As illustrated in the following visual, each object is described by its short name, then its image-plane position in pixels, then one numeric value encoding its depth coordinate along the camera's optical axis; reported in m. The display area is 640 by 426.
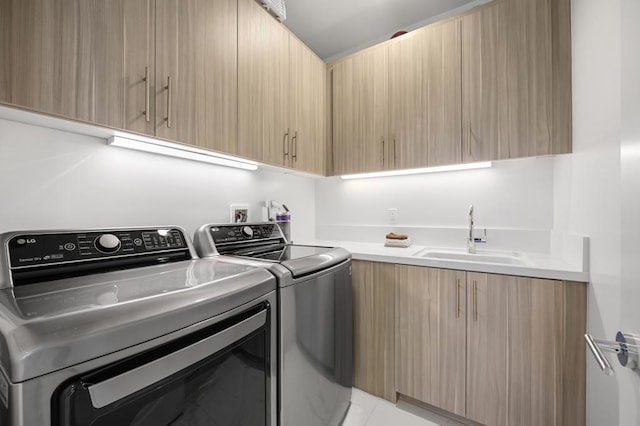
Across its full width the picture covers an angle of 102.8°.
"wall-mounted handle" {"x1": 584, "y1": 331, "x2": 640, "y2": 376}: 0.57
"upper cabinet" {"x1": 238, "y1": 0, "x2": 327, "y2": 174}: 1.47
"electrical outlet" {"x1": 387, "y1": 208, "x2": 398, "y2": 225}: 2.16
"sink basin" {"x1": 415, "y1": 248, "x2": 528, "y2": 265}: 1.64
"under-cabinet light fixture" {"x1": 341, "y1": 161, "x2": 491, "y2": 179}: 1.79
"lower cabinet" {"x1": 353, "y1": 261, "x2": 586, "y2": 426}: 1.19
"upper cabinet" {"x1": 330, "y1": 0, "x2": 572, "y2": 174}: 1.43
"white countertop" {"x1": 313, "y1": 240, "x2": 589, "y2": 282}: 1.18
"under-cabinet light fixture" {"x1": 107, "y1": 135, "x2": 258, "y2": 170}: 1.15
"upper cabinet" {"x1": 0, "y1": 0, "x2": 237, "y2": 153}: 0.78
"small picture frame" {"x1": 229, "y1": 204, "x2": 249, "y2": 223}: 1.73
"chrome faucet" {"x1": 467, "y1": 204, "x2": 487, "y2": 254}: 1.77
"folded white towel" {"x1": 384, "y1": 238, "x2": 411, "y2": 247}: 1.95
